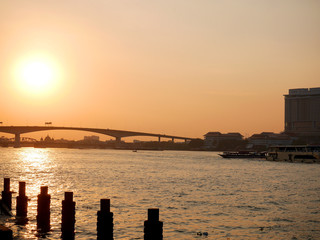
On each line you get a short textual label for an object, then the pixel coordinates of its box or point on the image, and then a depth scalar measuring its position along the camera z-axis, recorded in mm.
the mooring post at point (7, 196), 26594
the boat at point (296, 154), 120406
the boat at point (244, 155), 163750
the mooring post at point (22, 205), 25312
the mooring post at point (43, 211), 21062
